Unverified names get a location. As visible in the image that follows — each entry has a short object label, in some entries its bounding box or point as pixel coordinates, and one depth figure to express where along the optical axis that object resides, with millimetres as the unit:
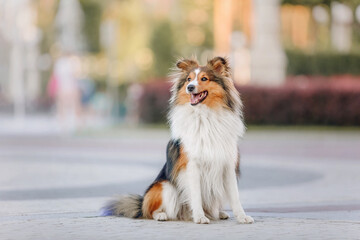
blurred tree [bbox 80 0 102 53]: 73562
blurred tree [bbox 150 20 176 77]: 49094
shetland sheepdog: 9023
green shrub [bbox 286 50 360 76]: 36875
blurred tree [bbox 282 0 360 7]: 35438
